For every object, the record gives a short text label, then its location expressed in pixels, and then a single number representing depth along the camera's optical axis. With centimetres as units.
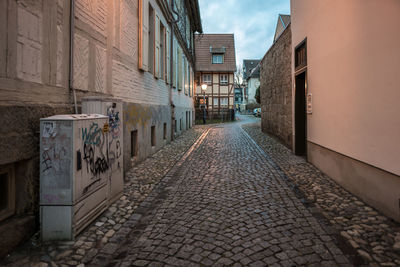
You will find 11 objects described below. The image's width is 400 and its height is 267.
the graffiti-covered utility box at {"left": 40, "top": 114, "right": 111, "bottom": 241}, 294
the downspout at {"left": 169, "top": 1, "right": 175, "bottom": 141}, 1201
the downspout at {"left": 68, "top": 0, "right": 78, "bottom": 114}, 394
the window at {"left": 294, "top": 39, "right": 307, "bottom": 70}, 730
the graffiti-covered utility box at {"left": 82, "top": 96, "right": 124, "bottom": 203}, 409
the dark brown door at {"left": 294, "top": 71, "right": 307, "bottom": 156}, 818
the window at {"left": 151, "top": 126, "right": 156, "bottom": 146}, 907
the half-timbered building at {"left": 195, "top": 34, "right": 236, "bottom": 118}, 3344
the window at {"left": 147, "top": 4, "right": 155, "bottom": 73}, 890
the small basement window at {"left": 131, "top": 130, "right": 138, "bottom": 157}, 709
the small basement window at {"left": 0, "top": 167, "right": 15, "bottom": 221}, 281
